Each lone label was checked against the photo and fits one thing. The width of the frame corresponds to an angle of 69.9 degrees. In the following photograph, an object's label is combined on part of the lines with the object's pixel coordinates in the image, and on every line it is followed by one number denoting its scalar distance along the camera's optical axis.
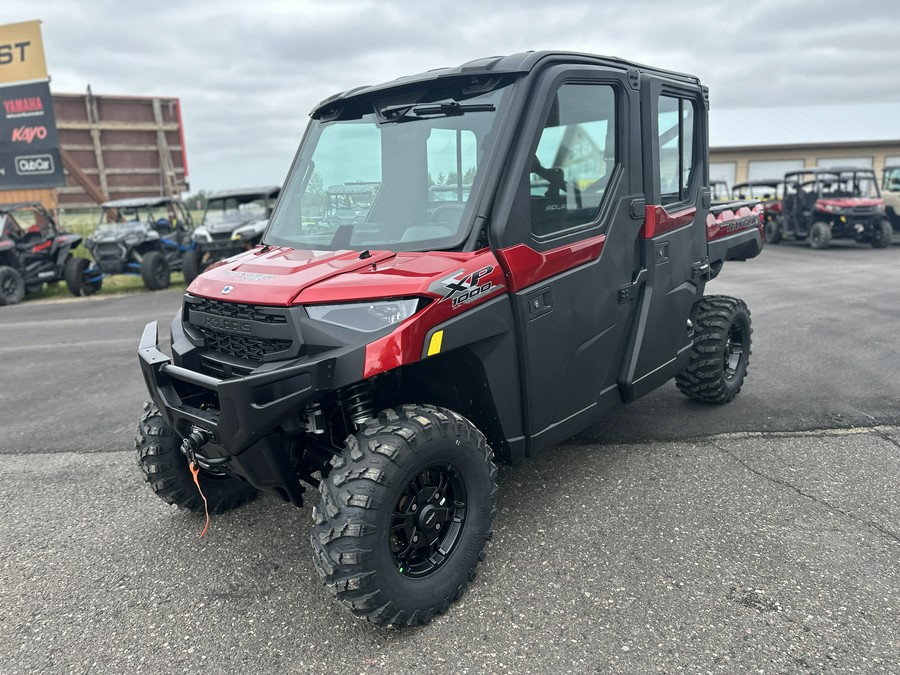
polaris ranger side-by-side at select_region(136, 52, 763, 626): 2.46
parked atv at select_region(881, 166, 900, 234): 18.05
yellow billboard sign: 18.83
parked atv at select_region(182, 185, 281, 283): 13.48
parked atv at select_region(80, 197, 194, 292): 13.67
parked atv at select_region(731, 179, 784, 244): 18.72
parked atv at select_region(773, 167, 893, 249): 16.39
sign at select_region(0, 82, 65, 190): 18.05
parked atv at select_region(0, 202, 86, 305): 12.62
